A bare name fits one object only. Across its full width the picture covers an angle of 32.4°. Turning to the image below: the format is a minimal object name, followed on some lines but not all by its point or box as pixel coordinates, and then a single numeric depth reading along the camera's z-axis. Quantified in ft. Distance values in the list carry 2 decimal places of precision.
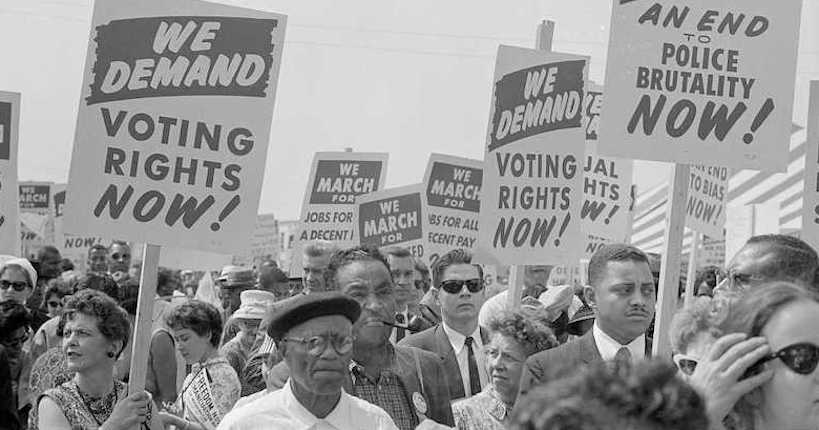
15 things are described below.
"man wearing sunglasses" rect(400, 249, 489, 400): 24.86
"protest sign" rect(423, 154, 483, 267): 43.96
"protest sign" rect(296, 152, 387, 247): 48.26
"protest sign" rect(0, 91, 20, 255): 29.12
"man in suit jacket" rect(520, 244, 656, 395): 19.71
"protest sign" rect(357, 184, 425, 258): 44.27
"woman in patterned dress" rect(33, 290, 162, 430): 18.84
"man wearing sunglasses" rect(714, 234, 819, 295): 16.55
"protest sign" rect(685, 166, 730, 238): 34.63
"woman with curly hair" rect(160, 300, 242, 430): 22.82
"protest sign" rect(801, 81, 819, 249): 26.55
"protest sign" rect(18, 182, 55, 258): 78.91
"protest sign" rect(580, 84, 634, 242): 39.60
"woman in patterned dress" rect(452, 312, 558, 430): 20.04
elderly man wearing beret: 15.48
